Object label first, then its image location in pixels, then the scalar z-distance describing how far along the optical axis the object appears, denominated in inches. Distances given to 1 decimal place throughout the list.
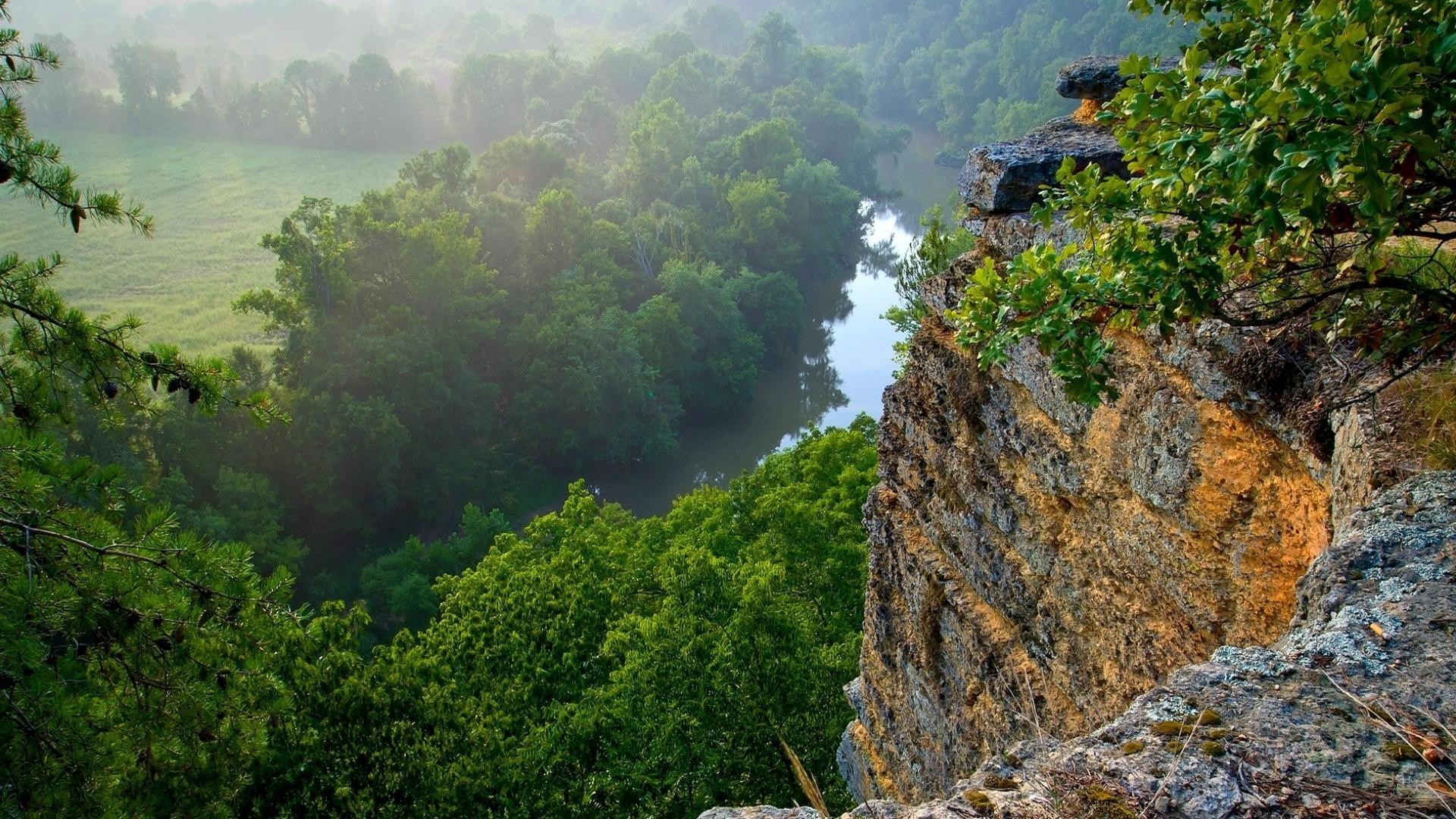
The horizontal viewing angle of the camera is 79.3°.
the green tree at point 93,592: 203.0
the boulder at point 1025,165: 293.7
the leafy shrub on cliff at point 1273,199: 113.6
